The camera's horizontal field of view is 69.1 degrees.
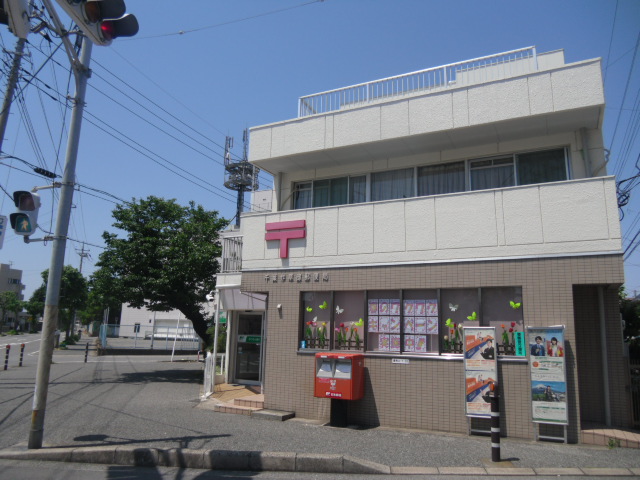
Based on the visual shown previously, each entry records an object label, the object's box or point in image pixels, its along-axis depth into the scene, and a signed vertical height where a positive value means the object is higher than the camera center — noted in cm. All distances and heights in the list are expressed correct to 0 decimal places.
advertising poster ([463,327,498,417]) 891 -78
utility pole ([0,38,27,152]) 924 +531
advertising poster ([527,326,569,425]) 834 -83
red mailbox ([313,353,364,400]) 983 -108
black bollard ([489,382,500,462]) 718 -160
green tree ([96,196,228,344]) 1714 +232
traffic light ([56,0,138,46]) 619 +408
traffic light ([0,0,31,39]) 531 +349
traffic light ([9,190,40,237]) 784 +173
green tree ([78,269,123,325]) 1727 +122
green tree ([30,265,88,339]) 4153 +223
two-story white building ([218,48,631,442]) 894 +189
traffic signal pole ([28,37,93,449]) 793 +118
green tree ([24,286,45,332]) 5247 +159
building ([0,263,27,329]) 8419 +624
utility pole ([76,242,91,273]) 5271 +716
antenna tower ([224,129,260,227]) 4144 +1325
